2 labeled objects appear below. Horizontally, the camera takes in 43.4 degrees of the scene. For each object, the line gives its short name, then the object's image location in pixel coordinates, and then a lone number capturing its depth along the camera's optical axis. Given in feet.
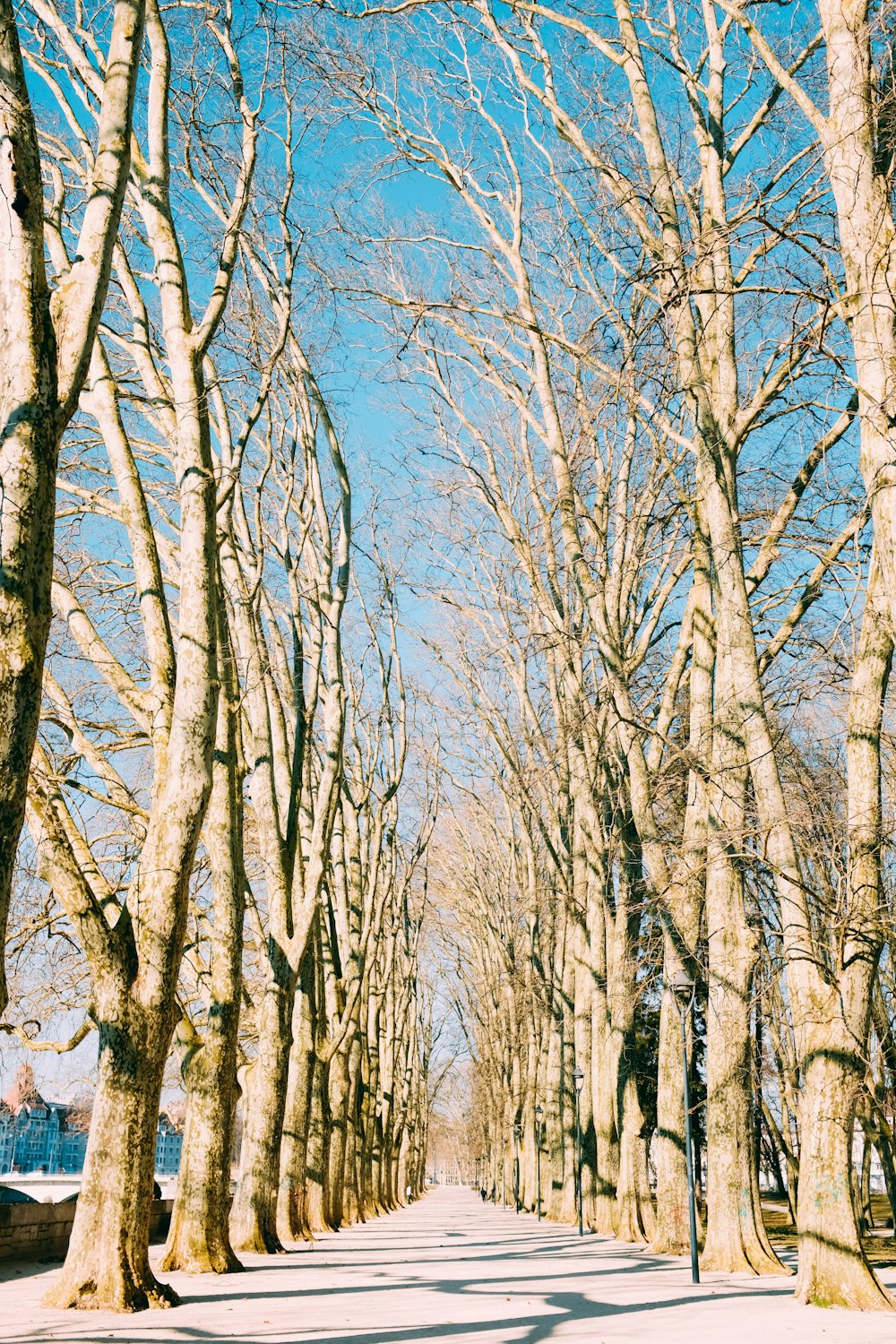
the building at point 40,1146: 368.68
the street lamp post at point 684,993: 39.86
